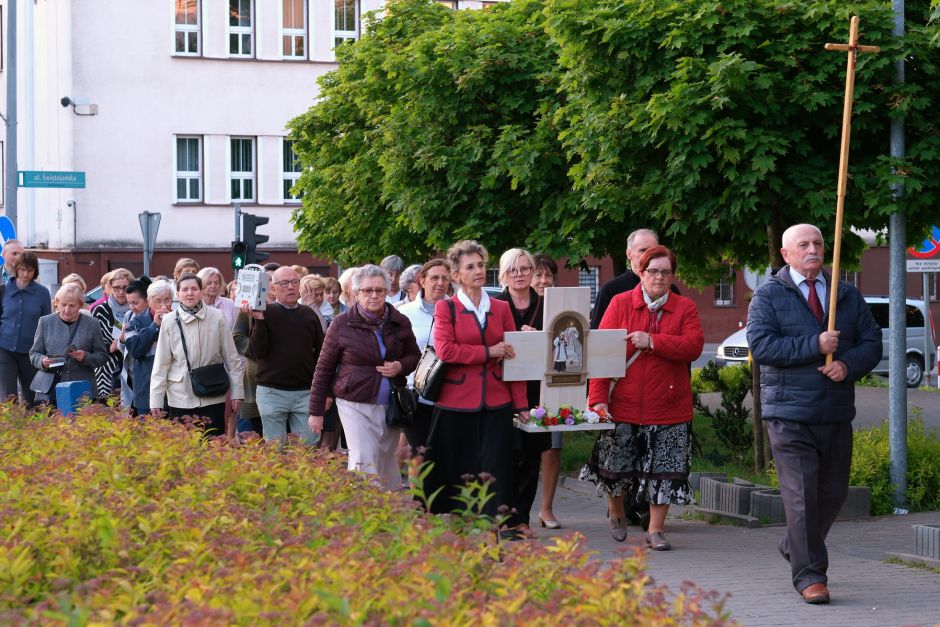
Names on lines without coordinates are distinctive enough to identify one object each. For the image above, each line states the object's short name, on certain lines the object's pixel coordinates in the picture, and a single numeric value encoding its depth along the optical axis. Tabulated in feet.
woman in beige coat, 34.78
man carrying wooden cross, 25.16
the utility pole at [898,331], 35.58
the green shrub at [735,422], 47.14
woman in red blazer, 28.55
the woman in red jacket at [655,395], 30.14
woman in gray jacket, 42.14
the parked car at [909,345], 98.53
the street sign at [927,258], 66.18
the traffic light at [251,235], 72.28
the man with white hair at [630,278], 30.96
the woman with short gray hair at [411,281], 40.63
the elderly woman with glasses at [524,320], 31.60
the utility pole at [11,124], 79.66
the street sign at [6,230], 74.49
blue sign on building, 73.15
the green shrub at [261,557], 11.65
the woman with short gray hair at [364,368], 30.30
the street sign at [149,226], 82.43
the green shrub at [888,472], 36.35
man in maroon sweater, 37.09
